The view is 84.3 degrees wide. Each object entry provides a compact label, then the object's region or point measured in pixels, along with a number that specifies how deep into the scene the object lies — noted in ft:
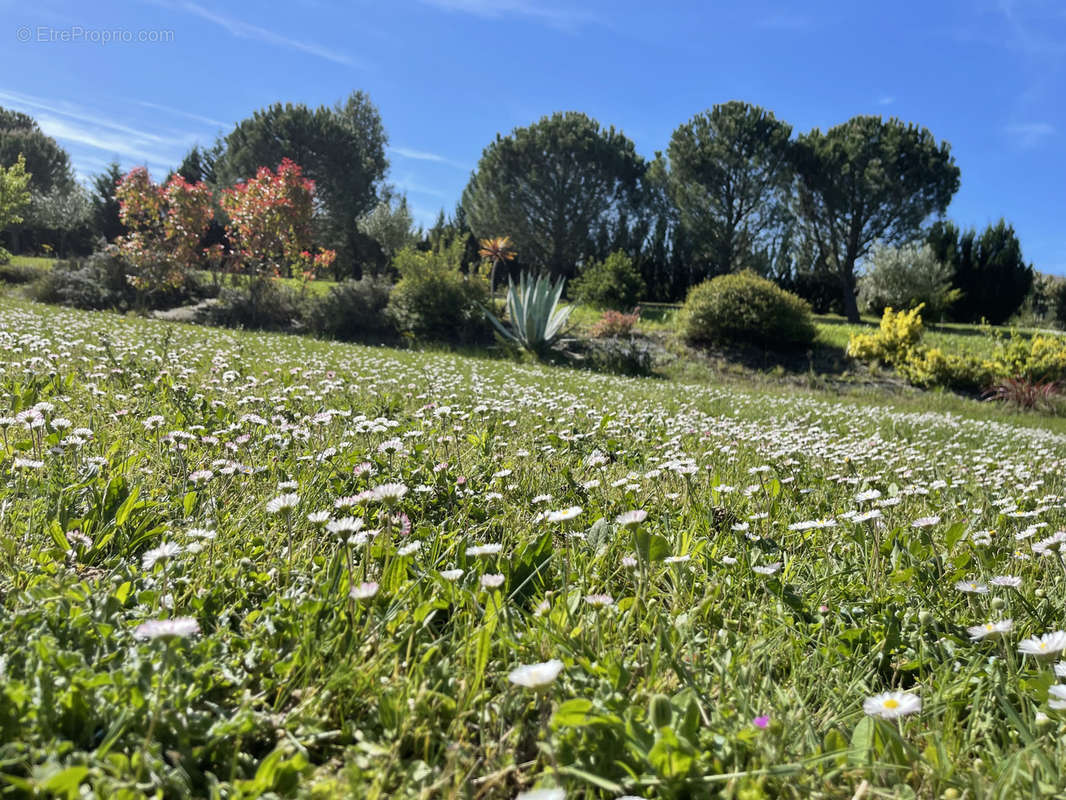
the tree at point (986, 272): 83.35
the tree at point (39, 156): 131.85
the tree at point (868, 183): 85.92
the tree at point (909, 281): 74.28
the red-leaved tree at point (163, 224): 49.88
